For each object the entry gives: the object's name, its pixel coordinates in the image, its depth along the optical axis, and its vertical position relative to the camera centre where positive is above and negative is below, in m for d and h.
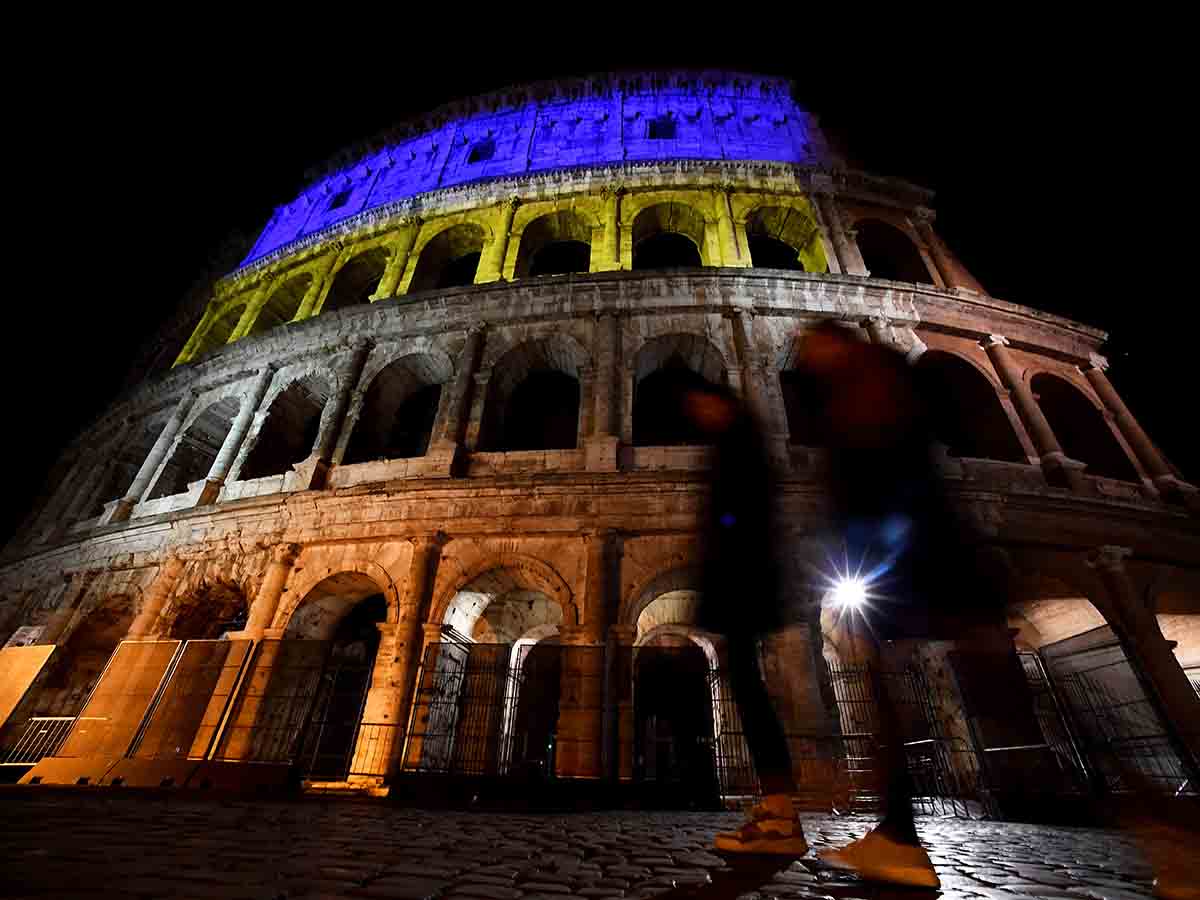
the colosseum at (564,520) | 7.68 +4.14
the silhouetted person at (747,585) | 3.04 +1.10
